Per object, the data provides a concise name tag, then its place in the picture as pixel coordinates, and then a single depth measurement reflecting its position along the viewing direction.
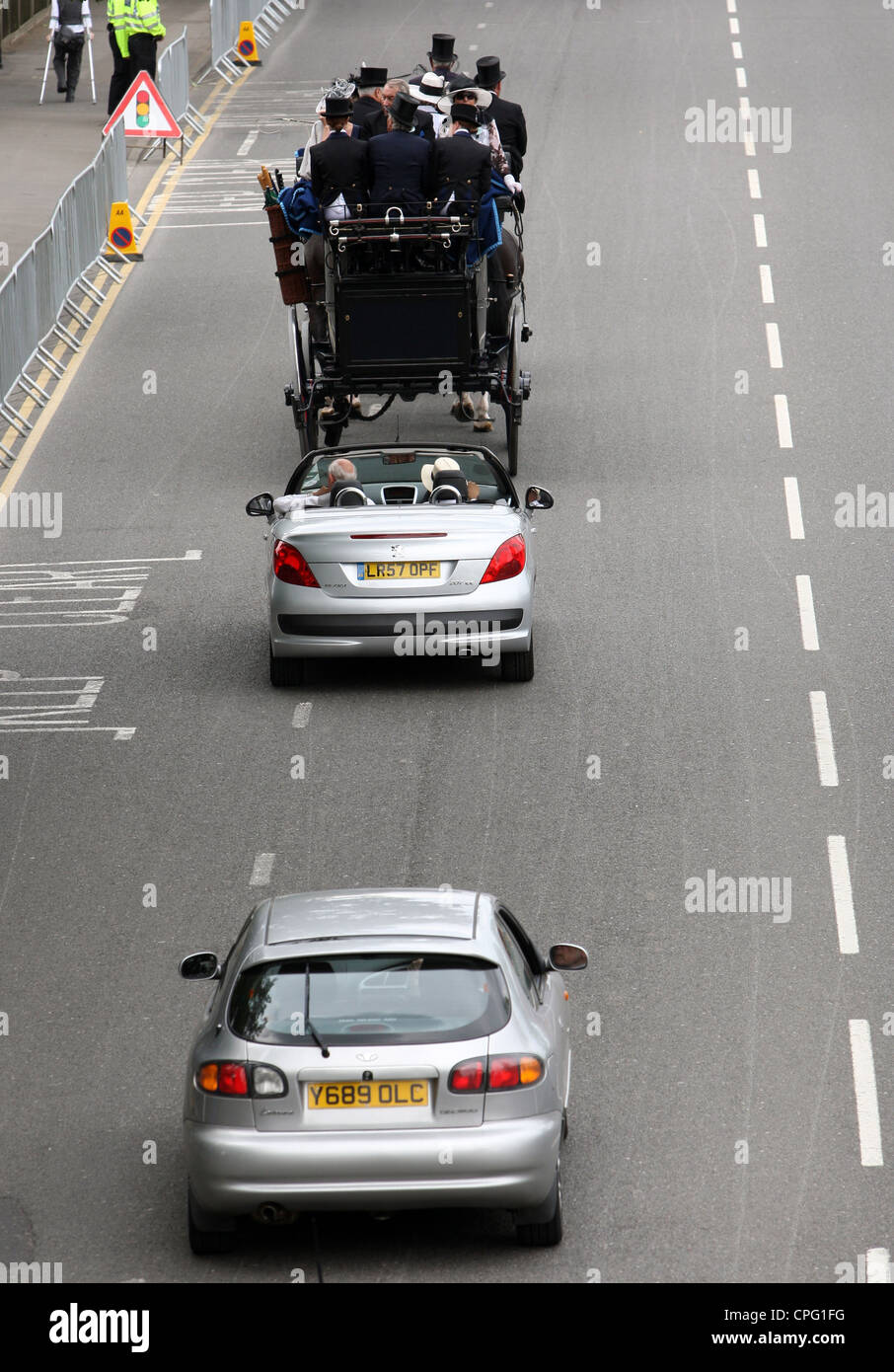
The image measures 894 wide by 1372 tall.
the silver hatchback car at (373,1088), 7.98
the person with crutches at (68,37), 35.94
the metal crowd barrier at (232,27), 38.94
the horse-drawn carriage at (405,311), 19.08
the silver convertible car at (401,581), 15.49
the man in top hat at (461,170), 19.25
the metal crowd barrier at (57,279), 23.19
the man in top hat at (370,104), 20.41
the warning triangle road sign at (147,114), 31.50
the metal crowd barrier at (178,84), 33.97
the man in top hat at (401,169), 19.23
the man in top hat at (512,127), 21.64
